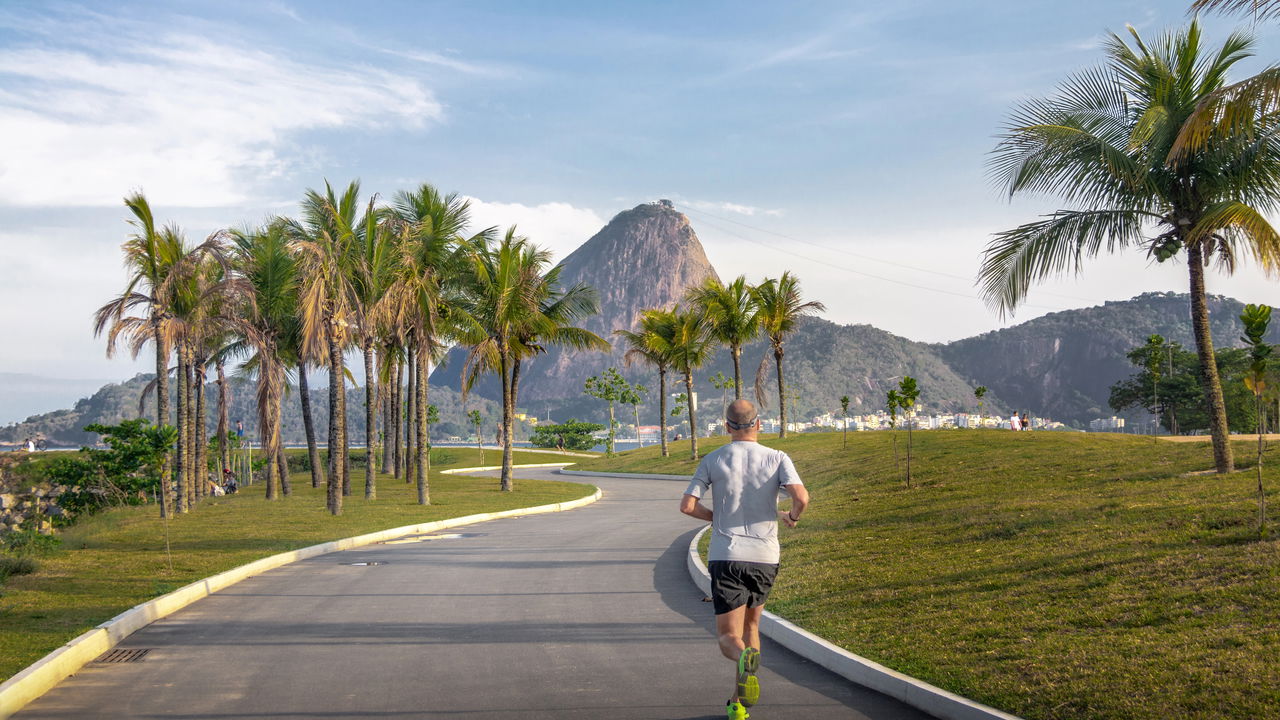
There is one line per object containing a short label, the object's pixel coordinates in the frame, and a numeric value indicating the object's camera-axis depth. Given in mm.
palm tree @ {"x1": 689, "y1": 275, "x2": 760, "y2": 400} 45969
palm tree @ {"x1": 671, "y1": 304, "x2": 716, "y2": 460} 49781
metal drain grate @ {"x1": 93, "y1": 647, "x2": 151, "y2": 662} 7953
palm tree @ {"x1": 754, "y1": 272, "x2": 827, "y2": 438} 45844
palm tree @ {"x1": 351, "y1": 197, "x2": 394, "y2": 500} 25420
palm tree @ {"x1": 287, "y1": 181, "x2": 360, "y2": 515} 22078
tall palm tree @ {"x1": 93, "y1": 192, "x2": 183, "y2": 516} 21758
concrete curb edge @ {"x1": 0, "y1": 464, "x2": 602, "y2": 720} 6562
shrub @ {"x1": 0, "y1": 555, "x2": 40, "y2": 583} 12664
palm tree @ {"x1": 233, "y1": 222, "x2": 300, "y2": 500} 29375
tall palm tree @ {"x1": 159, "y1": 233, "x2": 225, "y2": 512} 22109
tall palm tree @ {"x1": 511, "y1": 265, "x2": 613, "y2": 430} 35281
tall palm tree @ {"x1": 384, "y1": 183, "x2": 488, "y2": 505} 26438
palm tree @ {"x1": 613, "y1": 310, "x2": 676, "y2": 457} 51062
